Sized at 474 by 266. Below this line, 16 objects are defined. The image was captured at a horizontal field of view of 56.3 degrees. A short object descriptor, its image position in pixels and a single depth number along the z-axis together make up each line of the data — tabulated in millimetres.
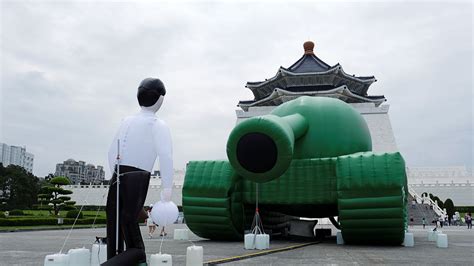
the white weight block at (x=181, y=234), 14031
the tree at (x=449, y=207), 30300
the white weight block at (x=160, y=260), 5297
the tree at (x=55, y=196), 29250
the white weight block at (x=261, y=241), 10570
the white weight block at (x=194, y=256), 6207
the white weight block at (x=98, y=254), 6074
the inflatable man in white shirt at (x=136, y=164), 5176
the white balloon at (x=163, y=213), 5086
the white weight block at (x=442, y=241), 11930
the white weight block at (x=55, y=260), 5285
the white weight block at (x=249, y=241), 10514
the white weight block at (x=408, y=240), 11820
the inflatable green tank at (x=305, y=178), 10109
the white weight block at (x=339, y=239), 12641
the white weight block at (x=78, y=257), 5613
